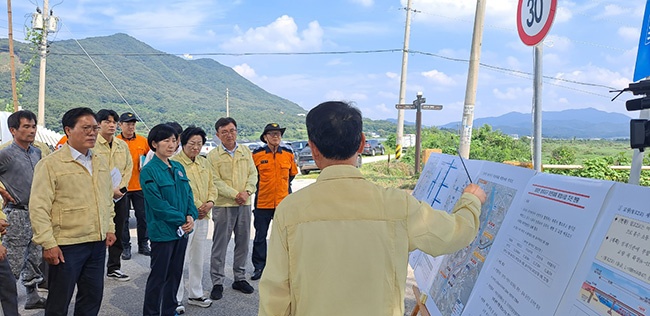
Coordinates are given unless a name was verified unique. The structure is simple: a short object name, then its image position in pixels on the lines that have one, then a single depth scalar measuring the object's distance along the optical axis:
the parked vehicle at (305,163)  16.98
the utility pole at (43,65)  15.70
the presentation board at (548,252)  1.09
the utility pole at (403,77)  20.04
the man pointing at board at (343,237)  1.45
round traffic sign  2.34
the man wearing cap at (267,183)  4.93
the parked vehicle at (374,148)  31.19
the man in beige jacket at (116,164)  4.93
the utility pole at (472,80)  8.21
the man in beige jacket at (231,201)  4.49
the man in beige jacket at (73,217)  2.91
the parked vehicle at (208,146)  24.91
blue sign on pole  1.92
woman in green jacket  3.46
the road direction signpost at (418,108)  12.71
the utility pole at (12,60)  13.53
